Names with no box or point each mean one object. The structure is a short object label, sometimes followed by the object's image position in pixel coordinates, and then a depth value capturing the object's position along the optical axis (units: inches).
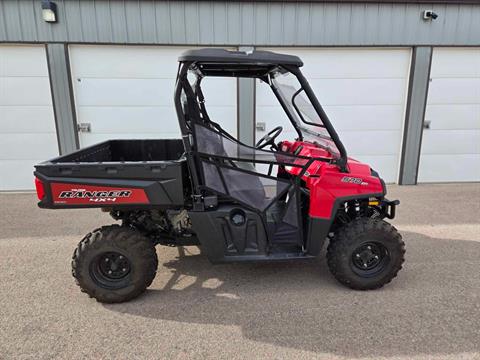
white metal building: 205.2
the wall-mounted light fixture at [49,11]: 195.3
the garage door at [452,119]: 225.8
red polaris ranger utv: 91.4
